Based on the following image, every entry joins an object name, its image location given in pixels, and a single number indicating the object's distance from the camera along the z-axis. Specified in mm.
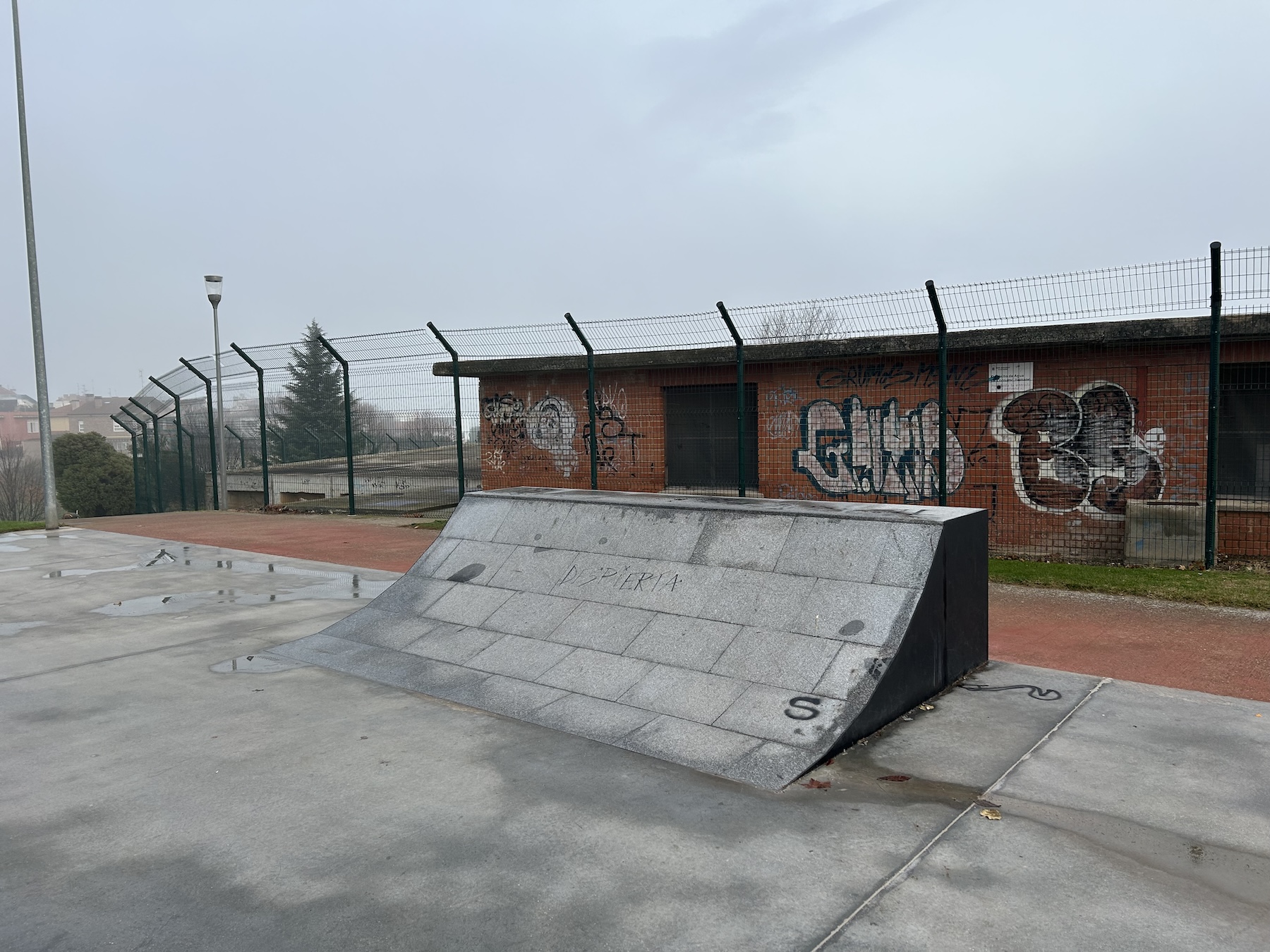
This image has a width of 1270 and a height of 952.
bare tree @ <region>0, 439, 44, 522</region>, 48375
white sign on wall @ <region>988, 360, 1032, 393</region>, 10227
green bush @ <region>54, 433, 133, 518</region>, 28922
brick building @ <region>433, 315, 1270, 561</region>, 9500
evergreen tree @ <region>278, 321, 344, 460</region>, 20967
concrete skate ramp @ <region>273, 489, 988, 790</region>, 4438
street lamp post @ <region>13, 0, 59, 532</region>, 14914
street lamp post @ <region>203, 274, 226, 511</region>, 18078
